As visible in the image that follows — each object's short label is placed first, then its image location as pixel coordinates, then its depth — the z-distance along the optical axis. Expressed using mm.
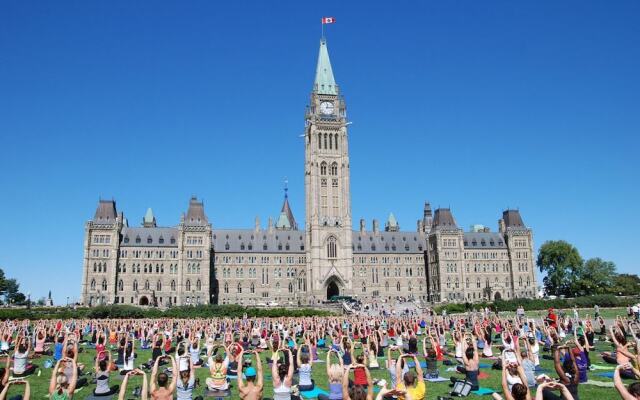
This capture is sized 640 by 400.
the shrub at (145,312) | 66625
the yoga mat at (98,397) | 16547
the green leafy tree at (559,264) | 116875
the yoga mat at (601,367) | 23188
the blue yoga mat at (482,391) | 18478
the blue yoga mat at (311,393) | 18750
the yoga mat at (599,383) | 19531
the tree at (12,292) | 133900
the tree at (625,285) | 110500
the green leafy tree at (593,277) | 113125
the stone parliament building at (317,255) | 105125
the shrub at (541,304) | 74688
